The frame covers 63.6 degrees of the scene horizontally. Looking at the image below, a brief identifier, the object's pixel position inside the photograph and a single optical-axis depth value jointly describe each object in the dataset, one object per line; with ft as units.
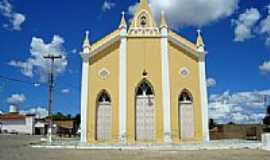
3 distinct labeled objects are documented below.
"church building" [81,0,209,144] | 55.88
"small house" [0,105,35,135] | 150.93
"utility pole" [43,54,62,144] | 70.04
